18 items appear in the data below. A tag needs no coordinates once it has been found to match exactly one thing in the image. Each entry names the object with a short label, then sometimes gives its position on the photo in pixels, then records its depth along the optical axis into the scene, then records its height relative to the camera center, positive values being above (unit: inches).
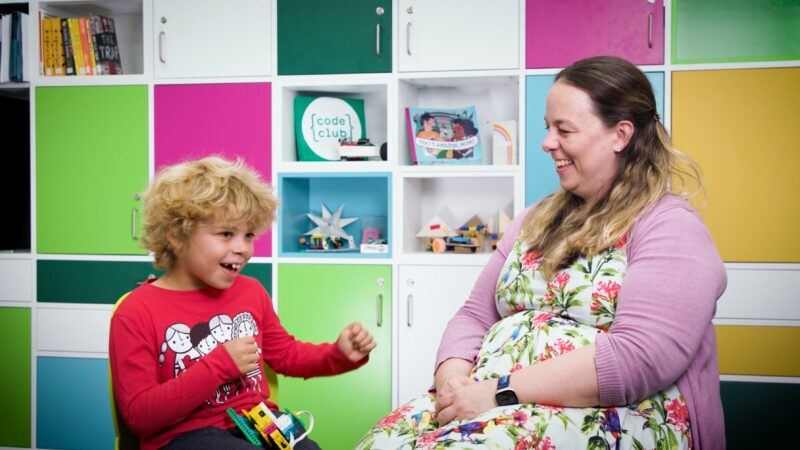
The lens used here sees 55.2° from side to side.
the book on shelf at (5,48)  124.4 +26.8
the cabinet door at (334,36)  114.3 +26.9
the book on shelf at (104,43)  123.6 +27.6
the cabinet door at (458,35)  110.8 +26.4
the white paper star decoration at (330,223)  127.3 -1.5
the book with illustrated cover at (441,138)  117.6 +12.0
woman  55.7 -7.8
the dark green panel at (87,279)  122.2 -10.7
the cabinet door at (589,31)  107.0 +26.3
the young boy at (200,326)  57.7 -9.2
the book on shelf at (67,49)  123.4 +26.6
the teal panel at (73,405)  122.6 -31.0
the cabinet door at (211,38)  118.3 +27.4
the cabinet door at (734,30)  104.7 +25.8
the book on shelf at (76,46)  123.1 +27.0
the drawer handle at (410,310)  114.5 -14.3
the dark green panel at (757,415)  105.1 -27.2
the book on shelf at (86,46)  123.3 +27.0
